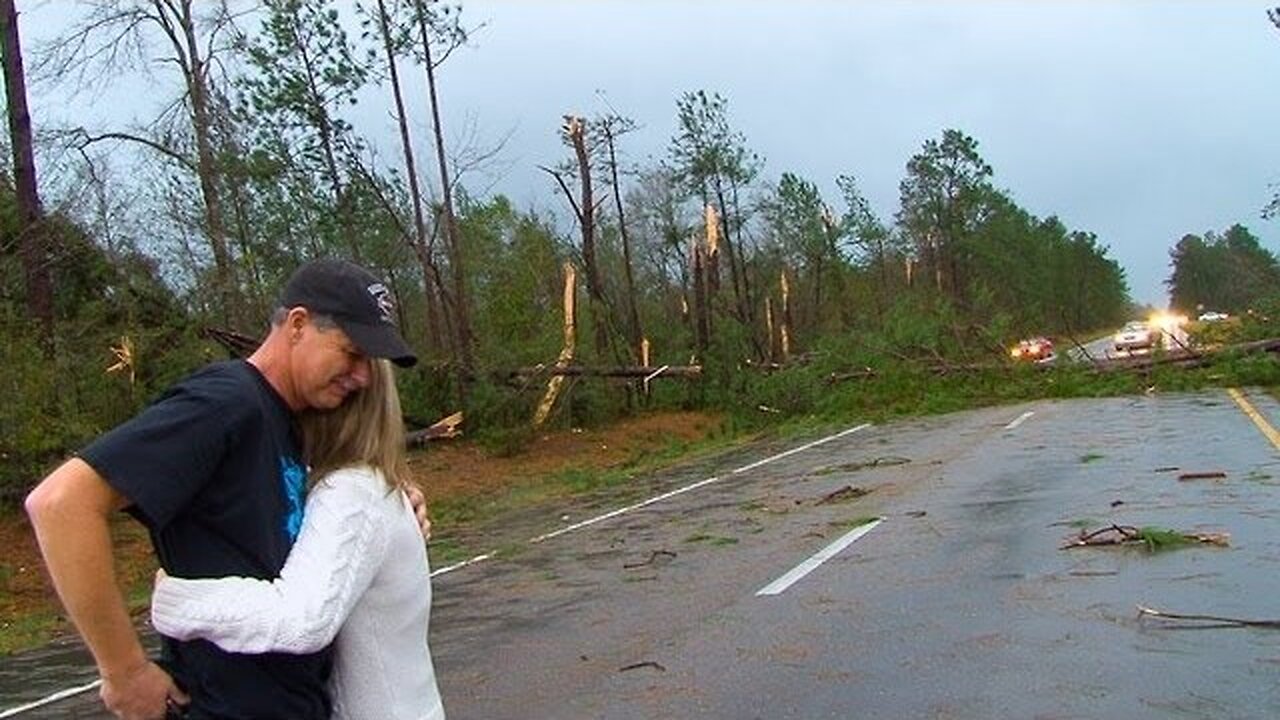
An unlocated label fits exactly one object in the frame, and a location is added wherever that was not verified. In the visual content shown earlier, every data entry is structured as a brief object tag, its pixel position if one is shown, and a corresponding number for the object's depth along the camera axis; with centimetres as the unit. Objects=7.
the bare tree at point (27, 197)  1925
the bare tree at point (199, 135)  2770
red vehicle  3422
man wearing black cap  227
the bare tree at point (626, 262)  4266
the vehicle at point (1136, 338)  4412
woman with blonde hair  239
